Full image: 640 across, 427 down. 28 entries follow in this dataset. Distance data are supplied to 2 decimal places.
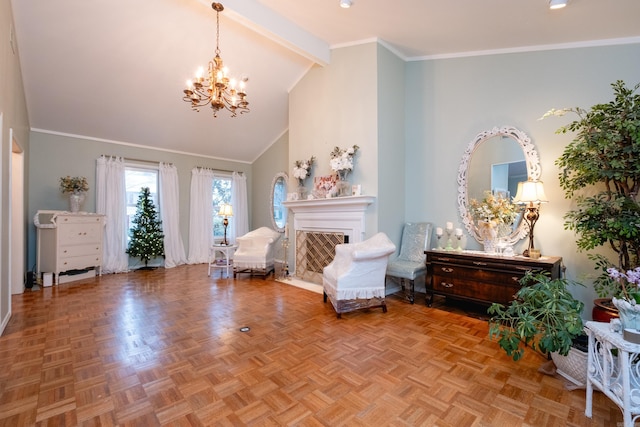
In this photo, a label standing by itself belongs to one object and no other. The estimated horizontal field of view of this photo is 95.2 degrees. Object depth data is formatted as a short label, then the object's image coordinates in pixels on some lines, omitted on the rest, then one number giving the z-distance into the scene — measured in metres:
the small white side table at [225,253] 5.54
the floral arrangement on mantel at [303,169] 5.10
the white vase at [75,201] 5.30
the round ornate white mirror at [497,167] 3.57
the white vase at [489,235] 3.55
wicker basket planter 1.96
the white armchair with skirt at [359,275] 3.36
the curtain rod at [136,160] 6.17
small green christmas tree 6.05
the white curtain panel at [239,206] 7.86
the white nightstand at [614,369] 1.44
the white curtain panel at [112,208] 5.87
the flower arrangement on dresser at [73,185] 5.28
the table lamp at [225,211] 5.79
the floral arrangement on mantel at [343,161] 4.36
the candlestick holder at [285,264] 5.52
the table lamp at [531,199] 3.15
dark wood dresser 3.05
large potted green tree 2.43
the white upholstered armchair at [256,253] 5.35
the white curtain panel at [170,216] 6.65
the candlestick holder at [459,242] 3.88
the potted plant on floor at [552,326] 1.95
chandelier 3.38
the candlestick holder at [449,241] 3.87
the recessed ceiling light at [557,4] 2.72
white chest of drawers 4.91
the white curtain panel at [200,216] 7.12
